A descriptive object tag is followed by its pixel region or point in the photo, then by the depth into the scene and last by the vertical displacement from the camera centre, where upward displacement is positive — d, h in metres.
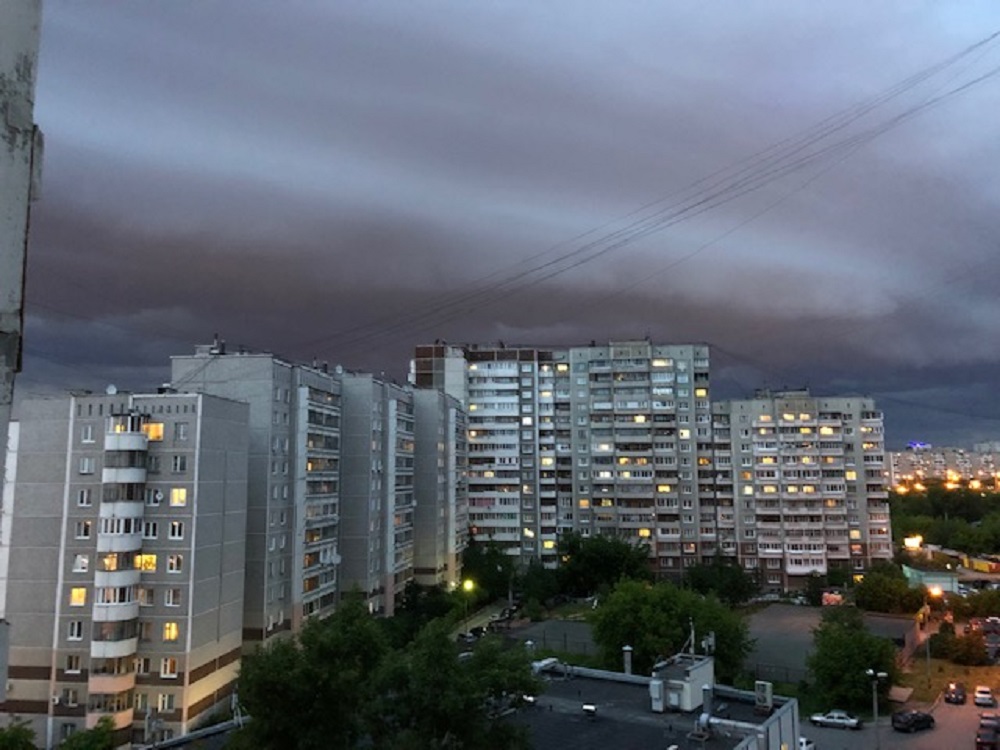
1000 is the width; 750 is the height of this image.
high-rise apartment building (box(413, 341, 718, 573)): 86.75 +3.27
